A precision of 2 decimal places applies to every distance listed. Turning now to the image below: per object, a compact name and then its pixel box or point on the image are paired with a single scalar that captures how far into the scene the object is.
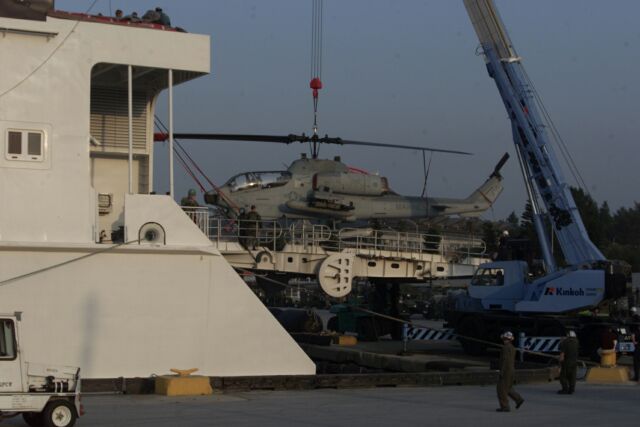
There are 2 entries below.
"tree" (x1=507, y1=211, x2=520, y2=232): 138.31
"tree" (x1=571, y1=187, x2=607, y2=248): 72.45
